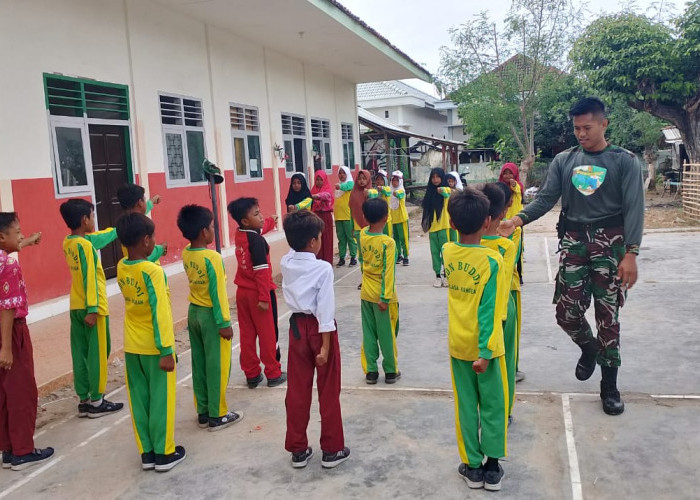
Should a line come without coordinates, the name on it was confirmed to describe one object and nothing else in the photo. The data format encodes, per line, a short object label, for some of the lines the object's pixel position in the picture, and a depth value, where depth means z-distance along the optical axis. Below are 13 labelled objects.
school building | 6.78
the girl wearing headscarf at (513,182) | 7.54
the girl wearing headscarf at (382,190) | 8.85
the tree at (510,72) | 22.27
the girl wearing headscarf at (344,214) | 9.55
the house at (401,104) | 34.56
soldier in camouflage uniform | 3.72
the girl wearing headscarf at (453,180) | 8.34
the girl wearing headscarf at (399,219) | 9.52
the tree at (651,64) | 16.88
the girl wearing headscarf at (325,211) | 8.58
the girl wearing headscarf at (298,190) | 8.66
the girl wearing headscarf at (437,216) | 8.09
